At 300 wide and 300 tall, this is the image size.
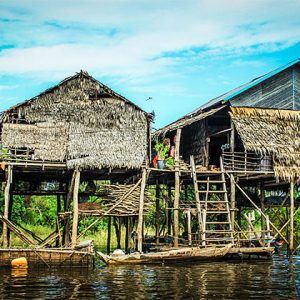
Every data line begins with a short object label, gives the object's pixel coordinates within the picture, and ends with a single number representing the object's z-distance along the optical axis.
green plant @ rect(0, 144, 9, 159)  17.57
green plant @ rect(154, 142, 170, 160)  20.44
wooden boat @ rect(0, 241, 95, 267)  16.00
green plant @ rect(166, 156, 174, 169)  20.69
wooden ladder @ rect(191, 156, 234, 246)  18.42
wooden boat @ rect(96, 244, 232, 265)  17.02
